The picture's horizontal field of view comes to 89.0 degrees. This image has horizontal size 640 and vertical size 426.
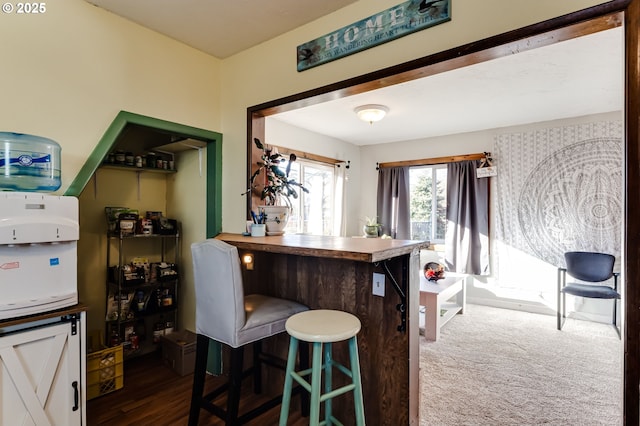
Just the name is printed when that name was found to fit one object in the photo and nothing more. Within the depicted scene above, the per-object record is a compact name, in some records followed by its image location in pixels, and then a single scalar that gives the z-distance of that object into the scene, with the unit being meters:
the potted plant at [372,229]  5.29
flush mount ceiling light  3.62
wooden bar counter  1.67
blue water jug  1.63
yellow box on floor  2.26
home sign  1.64
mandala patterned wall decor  3.89
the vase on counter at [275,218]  2.24
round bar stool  1.39
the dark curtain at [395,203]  5.39
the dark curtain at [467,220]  4.67
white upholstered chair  1.62
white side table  3.33
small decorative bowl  3.84
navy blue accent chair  3.56
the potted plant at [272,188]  2.26
